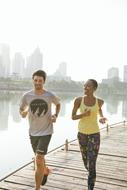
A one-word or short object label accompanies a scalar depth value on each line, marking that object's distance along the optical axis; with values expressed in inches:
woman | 258.8
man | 255.3
